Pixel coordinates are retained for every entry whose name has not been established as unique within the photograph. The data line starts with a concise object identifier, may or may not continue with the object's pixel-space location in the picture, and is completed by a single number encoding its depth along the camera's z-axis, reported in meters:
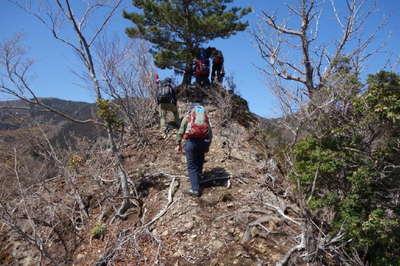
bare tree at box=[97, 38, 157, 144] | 7.59
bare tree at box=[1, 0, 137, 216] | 4.48
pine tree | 9.73
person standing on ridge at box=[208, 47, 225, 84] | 10.53
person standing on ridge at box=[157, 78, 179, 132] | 7.88
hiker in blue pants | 5.00
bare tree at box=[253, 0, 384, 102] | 9.04
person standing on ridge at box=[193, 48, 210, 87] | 10.21
